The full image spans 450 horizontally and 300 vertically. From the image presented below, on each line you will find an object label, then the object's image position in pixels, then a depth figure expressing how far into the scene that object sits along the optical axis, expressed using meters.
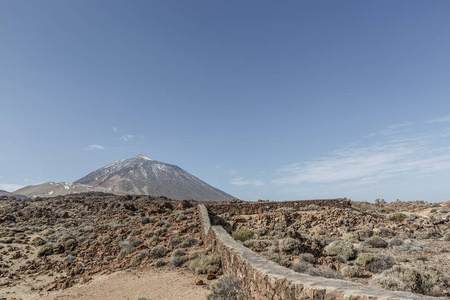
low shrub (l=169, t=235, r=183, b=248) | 12.27
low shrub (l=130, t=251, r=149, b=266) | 11.19
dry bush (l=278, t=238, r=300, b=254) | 9.27
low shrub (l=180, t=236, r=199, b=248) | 12.05
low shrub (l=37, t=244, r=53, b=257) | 15.86
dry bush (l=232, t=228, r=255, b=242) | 12.09
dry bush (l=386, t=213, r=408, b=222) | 17.63
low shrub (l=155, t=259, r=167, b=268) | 10.23
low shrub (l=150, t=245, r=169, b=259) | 11.48
